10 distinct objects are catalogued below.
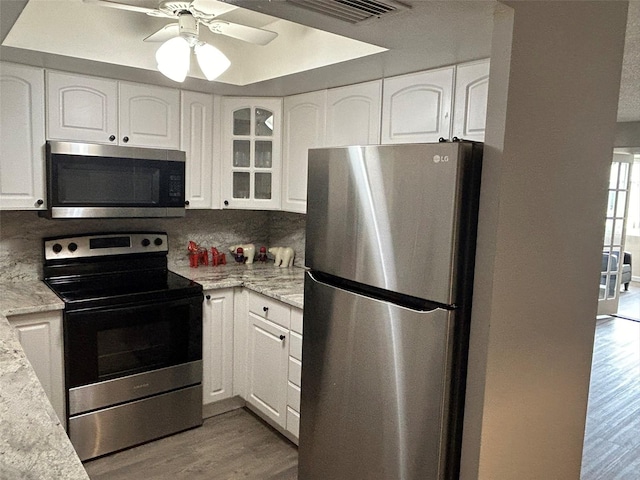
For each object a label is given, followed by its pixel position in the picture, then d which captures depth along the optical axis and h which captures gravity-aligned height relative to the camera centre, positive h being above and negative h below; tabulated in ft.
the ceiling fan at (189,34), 6.15 +2.00
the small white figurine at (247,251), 11.71 -1.55
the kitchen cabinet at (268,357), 9.02 -3.25
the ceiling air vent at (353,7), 4.96 +1.87
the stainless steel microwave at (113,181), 8.38 -0.02
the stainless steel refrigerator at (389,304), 5.18 -1.31
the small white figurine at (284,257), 11.52 -1.62
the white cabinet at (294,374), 8.61 -3.31
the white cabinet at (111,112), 8.46 +1.23
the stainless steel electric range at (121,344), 8.24 -2.87
